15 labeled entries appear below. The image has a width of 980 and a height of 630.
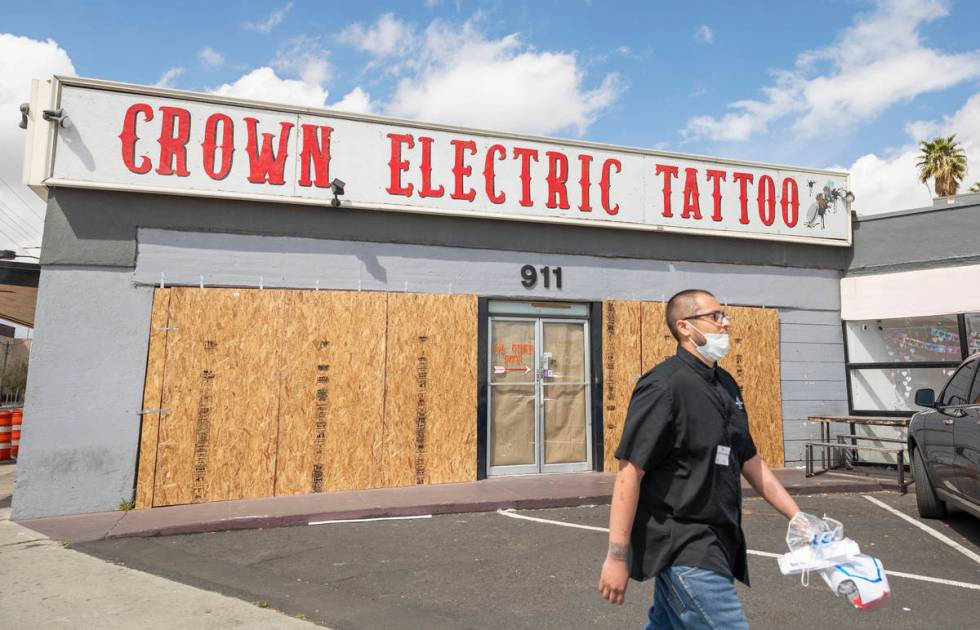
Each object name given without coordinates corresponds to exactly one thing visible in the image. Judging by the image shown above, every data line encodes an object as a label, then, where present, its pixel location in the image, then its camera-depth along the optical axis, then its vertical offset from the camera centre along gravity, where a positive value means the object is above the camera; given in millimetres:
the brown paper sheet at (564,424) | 10203 -686
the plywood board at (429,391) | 9242 -183
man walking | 2393 -466
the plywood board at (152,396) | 8188 -276
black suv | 5828 -579
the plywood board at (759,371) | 10992 +209
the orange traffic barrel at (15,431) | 13898 -1251
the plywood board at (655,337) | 10570 +725
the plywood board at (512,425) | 9922 -696
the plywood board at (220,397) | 8352 -287
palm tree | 31000 +10530
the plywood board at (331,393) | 8797 -226
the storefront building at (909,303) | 10852 +1413
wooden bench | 8953 -1105
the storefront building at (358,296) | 8219 +1182
